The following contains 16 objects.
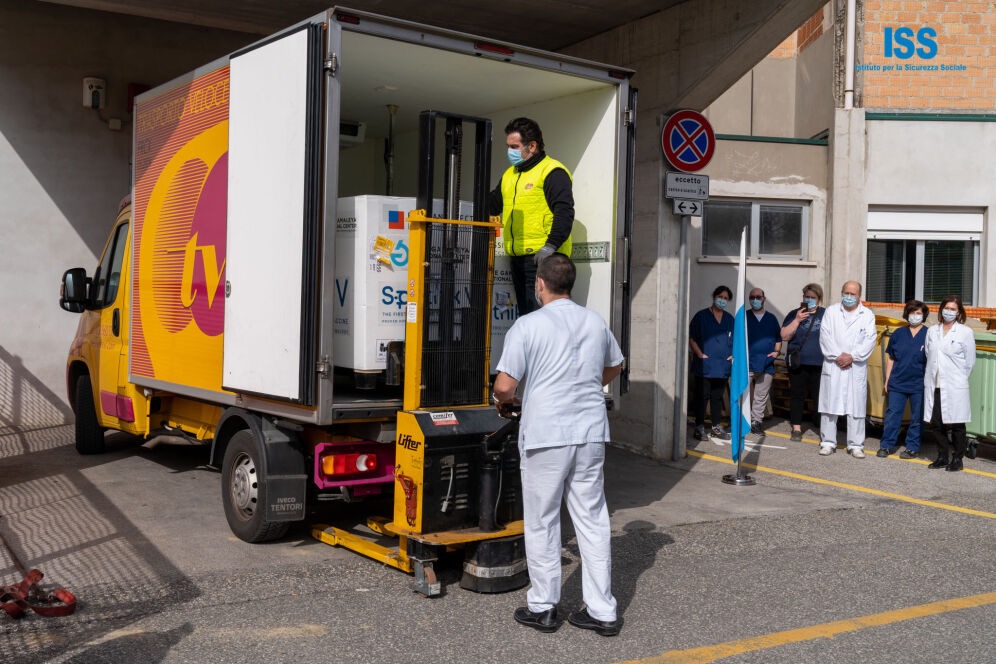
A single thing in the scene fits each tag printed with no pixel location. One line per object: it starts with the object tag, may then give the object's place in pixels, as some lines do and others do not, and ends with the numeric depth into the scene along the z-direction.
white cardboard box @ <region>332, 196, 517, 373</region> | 6.16
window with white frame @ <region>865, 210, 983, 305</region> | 16.53
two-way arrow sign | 9.97
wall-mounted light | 11.42
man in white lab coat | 10.87
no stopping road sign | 9.91
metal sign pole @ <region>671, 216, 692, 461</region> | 10.10
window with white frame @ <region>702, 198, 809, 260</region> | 15.83
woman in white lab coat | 10.06
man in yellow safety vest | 6.63
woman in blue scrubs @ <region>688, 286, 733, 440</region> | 11.52
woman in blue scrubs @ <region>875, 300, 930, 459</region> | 10.60
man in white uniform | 5.04
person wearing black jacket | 11.97
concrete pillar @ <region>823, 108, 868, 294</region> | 16.02
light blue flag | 8.84
